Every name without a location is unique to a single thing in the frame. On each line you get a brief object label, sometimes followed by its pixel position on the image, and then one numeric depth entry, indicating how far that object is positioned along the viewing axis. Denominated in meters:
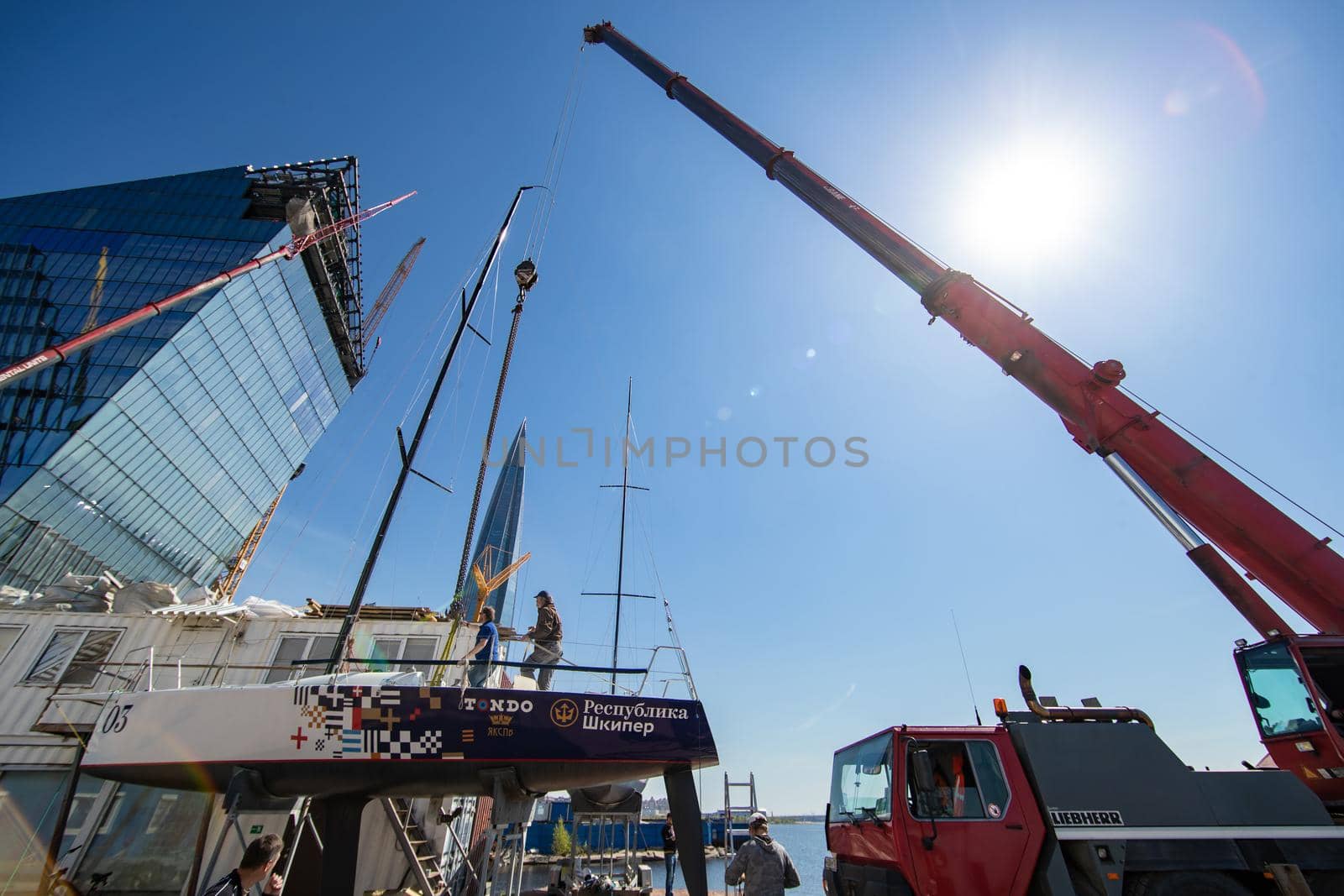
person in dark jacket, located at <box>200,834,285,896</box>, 3.57
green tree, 35.41
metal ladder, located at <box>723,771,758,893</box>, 9.79
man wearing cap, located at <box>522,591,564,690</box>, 7.96
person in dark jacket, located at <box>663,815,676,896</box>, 12.92
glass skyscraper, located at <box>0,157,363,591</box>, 37.06
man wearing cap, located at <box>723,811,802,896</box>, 6.27
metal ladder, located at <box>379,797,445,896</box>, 9.91
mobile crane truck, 5.08
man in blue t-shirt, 7.05
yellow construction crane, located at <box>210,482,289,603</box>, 54.78
